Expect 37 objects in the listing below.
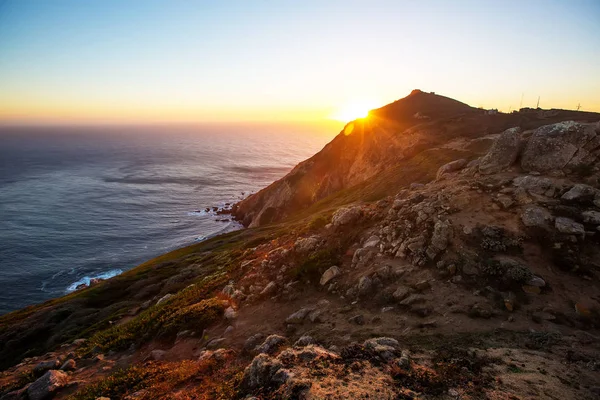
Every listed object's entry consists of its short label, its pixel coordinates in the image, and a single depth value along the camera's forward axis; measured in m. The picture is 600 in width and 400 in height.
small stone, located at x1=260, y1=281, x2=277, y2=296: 24.03
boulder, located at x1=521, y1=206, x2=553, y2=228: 19.44
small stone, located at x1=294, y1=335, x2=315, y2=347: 15.76
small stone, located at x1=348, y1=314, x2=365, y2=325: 17.17
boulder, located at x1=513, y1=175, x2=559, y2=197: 21.69
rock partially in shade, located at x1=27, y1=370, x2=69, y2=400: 18.78
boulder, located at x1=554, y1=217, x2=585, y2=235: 18.25
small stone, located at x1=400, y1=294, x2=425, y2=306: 17.50
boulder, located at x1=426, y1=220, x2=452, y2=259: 20.42
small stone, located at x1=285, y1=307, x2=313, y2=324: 19.23
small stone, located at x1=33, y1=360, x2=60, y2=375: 22.87
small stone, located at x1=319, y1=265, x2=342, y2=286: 22.53
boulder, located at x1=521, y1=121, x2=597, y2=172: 24.30
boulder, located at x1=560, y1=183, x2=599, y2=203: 20.06
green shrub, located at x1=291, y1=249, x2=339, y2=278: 24.00
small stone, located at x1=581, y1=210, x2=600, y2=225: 18.50
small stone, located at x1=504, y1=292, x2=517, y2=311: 15.77
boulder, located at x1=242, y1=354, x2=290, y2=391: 12.34
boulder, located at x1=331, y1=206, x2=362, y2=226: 28.75
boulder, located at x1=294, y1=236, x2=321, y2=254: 27.15
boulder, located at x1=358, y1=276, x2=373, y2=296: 19.80
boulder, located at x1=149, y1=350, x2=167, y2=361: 19.64
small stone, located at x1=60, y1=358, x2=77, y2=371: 21.72
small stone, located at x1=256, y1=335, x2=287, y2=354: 16.33
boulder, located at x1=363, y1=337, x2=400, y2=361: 13.06
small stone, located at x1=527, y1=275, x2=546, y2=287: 16.59
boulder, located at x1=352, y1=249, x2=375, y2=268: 22.75
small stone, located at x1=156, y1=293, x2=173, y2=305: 33.70
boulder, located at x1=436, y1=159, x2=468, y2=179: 34.79
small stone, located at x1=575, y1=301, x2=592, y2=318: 14.80
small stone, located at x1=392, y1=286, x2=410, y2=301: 18.31
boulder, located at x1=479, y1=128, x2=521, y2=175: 27.41
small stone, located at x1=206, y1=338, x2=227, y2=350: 18.92
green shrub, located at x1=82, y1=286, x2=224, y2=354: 23.03
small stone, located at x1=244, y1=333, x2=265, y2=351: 17.55
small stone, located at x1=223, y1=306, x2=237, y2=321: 22.30
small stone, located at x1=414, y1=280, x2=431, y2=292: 18.38
